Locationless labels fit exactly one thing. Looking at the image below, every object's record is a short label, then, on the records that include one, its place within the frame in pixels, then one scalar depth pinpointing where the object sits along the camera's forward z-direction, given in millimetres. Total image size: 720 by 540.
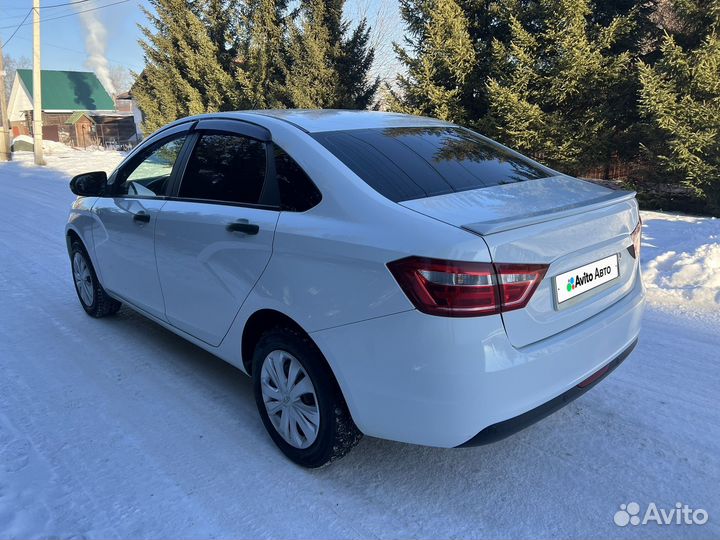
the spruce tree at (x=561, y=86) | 10148
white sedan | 2037
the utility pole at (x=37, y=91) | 23438
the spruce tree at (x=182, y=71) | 21234
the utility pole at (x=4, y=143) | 27094
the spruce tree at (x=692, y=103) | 8633
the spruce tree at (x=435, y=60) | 11688
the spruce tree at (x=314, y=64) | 16672
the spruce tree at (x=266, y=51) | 18797
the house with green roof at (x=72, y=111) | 46438
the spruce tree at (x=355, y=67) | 17047
